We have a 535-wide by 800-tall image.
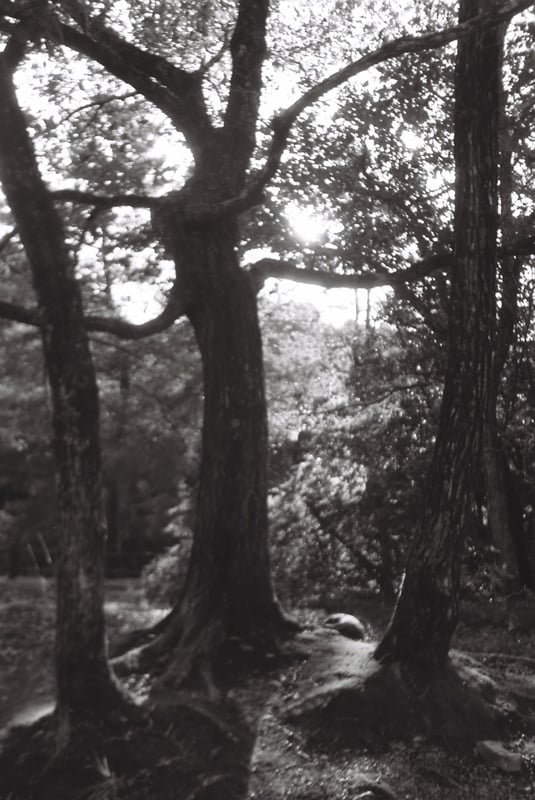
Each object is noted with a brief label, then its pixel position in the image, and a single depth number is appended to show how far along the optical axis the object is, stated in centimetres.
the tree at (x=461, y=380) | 816
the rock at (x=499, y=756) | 723
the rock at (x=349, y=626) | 1007
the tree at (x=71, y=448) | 706
